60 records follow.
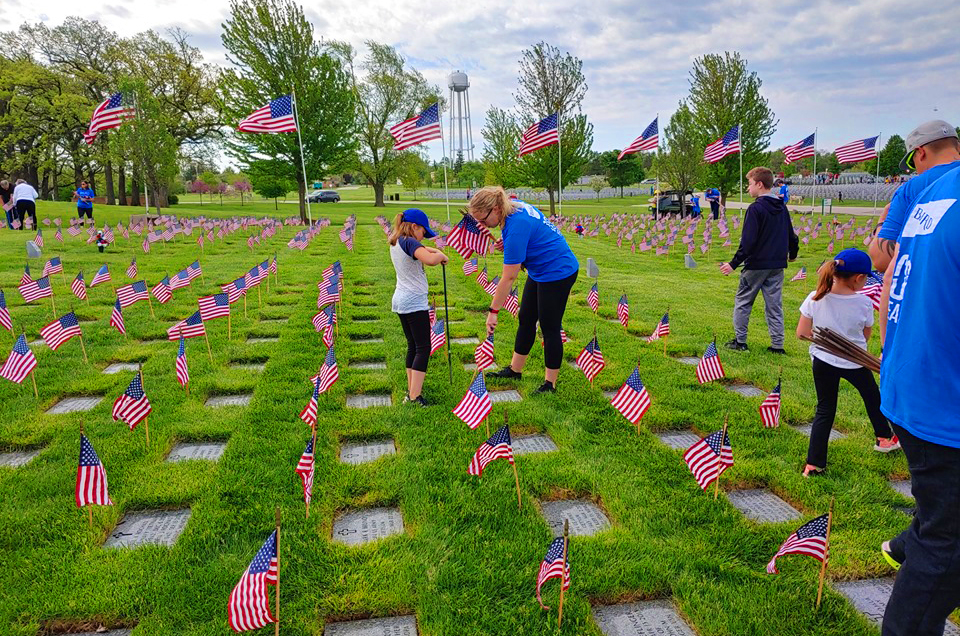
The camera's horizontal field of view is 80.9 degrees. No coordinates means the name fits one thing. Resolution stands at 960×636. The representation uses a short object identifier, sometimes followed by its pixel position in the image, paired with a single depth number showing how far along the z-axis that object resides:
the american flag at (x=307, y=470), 2.71
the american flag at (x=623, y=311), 6.46
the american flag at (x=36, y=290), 6.72
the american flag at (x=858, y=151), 18.36
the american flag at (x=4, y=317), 5.70
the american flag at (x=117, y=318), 5.95
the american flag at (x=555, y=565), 2.08
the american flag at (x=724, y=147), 16.54
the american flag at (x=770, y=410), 3.85
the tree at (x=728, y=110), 27.30
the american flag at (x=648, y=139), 17.34
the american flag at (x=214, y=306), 5.93
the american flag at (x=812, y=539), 2.24
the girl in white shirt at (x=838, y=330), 3.36
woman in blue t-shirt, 4.23
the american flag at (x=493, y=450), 2.92
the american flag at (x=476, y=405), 3.53
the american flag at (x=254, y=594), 2.02
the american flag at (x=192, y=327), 5.27
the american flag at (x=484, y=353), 4.77
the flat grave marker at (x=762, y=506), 3.02
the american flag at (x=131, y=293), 6.73
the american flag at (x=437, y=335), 5.55
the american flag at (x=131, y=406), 3.60
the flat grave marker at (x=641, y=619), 2.25
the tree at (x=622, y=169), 61.91
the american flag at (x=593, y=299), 6.93
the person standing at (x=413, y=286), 4.18
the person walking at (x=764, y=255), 5.92
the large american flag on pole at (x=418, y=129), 12.65
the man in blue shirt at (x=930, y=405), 1.57
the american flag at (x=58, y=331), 5.12
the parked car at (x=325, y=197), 53.11
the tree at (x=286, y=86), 24.58
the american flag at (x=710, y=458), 2.95
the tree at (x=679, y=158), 36.41
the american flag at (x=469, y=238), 5.01
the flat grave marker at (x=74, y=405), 4.40
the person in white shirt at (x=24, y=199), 16.50
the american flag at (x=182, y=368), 4.40
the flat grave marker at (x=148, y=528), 2.82
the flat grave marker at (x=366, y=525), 2.87
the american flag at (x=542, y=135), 14.85
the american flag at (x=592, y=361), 4.68
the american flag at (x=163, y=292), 7.05
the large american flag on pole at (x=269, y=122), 13.71
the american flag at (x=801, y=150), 19.56
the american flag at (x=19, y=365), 4.34
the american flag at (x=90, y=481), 2.68
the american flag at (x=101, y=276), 7.88
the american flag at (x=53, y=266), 8.34
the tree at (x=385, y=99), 44.06
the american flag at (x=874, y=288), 5.13
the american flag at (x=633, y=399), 3.70
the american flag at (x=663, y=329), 5.62
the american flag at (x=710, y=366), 4.59
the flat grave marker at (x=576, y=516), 2.93
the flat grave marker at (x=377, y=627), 2.26
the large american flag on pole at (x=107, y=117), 13.19
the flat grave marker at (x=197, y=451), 3.70
